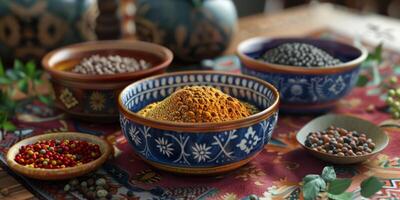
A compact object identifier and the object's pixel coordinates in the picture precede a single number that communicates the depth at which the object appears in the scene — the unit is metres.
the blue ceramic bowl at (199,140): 0.77
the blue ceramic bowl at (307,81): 1.01
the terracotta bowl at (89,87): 0.99
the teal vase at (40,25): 1.29
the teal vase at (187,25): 1.31
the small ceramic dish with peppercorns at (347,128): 0.85
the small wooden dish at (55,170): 0.79
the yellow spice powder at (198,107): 0.81
